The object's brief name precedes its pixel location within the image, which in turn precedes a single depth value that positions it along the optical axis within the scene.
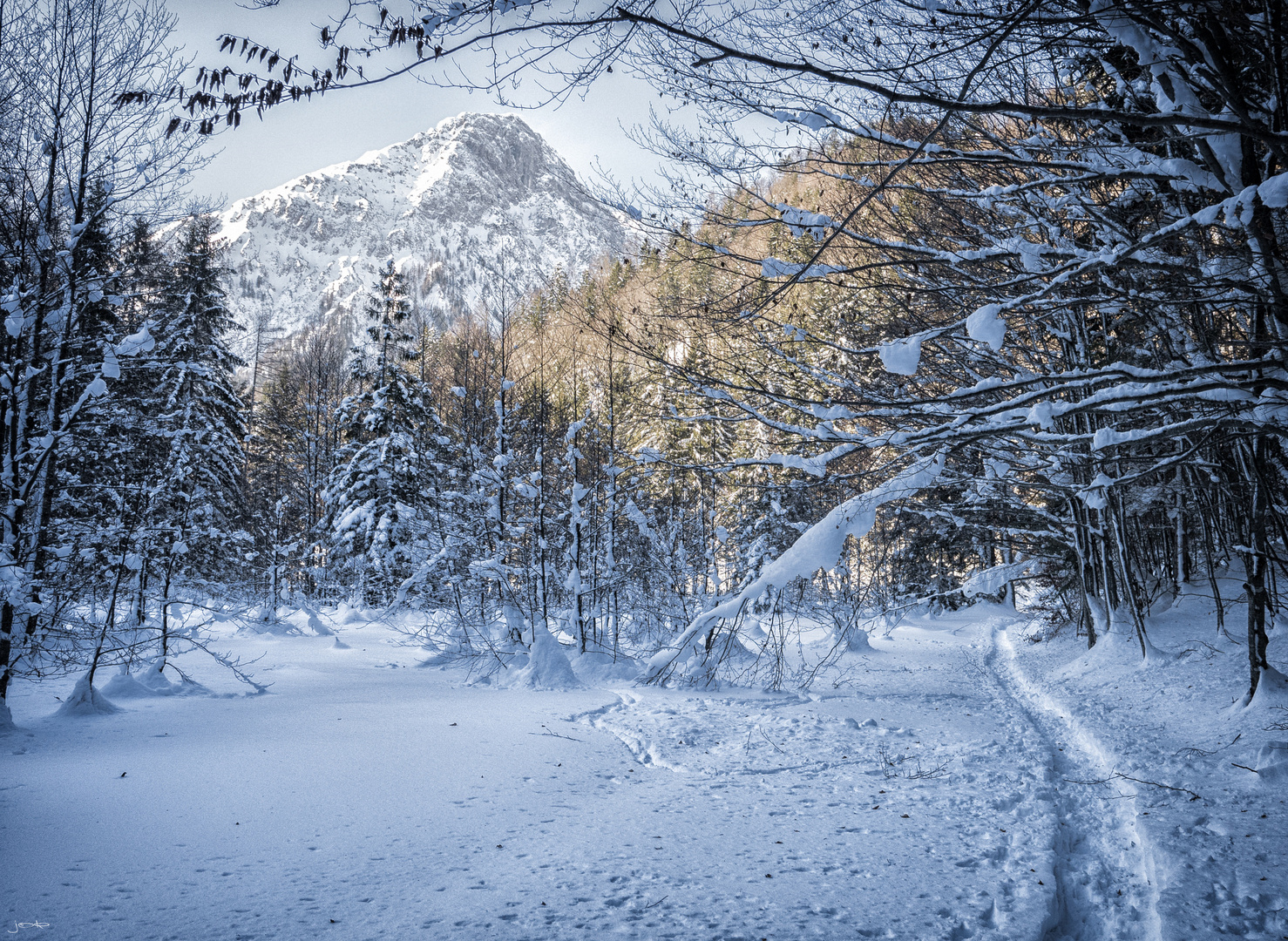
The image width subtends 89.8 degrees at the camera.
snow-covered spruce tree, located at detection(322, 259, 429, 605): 20.38
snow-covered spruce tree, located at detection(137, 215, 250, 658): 15.79
